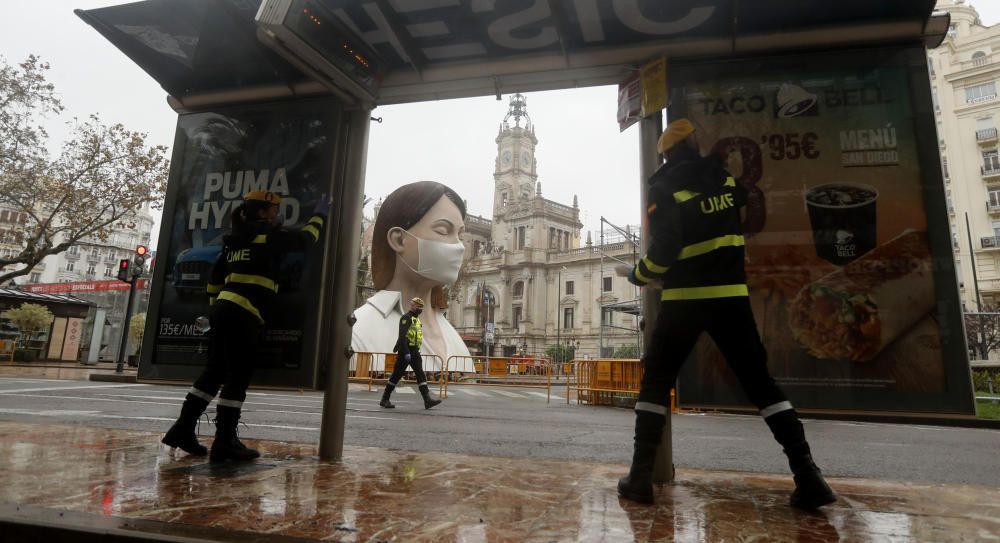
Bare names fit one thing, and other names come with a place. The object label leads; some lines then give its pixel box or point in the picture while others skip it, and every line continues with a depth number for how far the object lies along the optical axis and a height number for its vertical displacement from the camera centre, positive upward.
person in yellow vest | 9.73 +0.32
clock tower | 71.38 +26.04
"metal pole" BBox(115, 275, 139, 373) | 16.86 +0.74
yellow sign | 3.61 +1.82
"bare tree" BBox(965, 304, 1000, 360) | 13.98 +1.68
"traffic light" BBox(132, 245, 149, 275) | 16.61 +2.94
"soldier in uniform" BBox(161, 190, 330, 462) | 3.70 +0.29
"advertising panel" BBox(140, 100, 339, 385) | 4.30 +1.34
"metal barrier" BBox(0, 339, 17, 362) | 26.47 +0.49
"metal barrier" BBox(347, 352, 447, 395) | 17.25 +0.12
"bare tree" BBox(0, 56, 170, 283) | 18.89 +6.10
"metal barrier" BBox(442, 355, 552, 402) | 20.80 -0.04
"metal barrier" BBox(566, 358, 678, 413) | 12.01 -0.06
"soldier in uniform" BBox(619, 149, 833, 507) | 2.81 +0.44
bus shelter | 3.36 +1.66
